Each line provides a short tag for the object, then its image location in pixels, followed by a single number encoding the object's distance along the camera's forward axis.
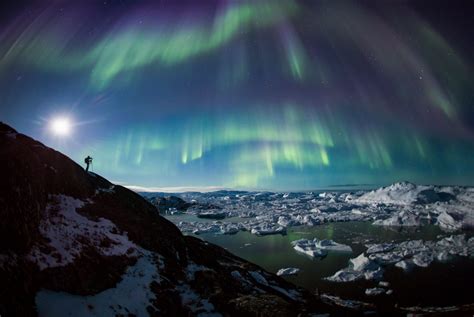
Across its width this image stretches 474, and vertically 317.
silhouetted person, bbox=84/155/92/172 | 45.06
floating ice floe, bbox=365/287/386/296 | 51.19
